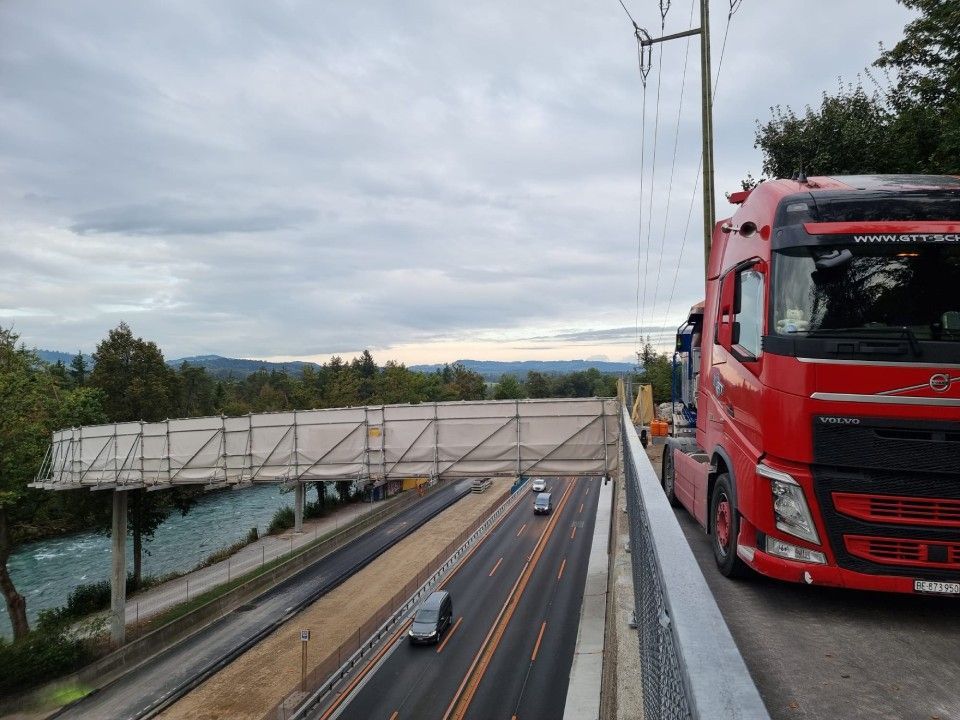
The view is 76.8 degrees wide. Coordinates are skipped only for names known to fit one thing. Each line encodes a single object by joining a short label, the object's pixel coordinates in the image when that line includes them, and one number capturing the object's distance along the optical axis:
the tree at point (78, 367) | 106.58
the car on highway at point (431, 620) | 24.31
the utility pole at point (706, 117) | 12.91
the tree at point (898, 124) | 11.76
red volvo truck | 4.80
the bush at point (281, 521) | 44.25
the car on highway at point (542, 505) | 50.97
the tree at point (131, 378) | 44.28
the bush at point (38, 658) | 20.67
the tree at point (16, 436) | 26.42
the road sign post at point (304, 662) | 20.17
